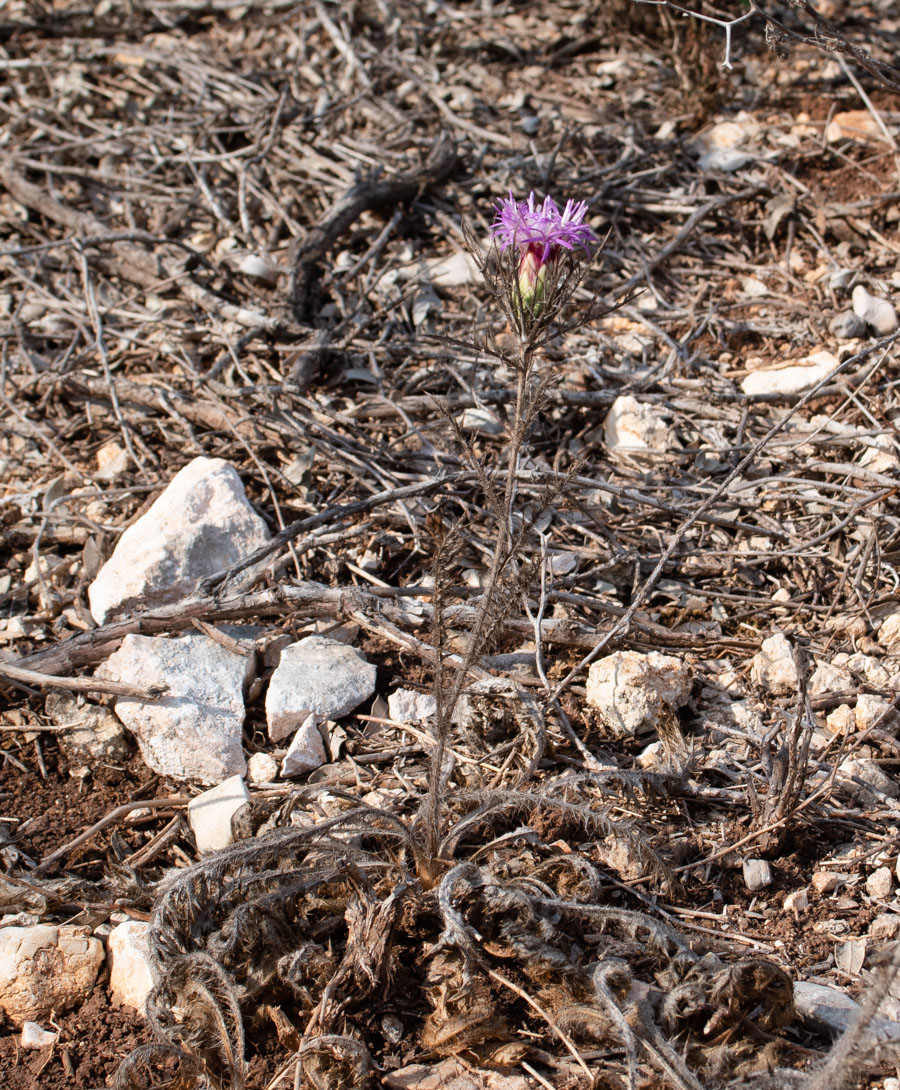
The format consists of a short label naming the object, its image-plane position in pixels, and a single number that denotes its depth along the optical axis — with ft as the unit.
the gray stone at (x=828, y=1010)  6.75
